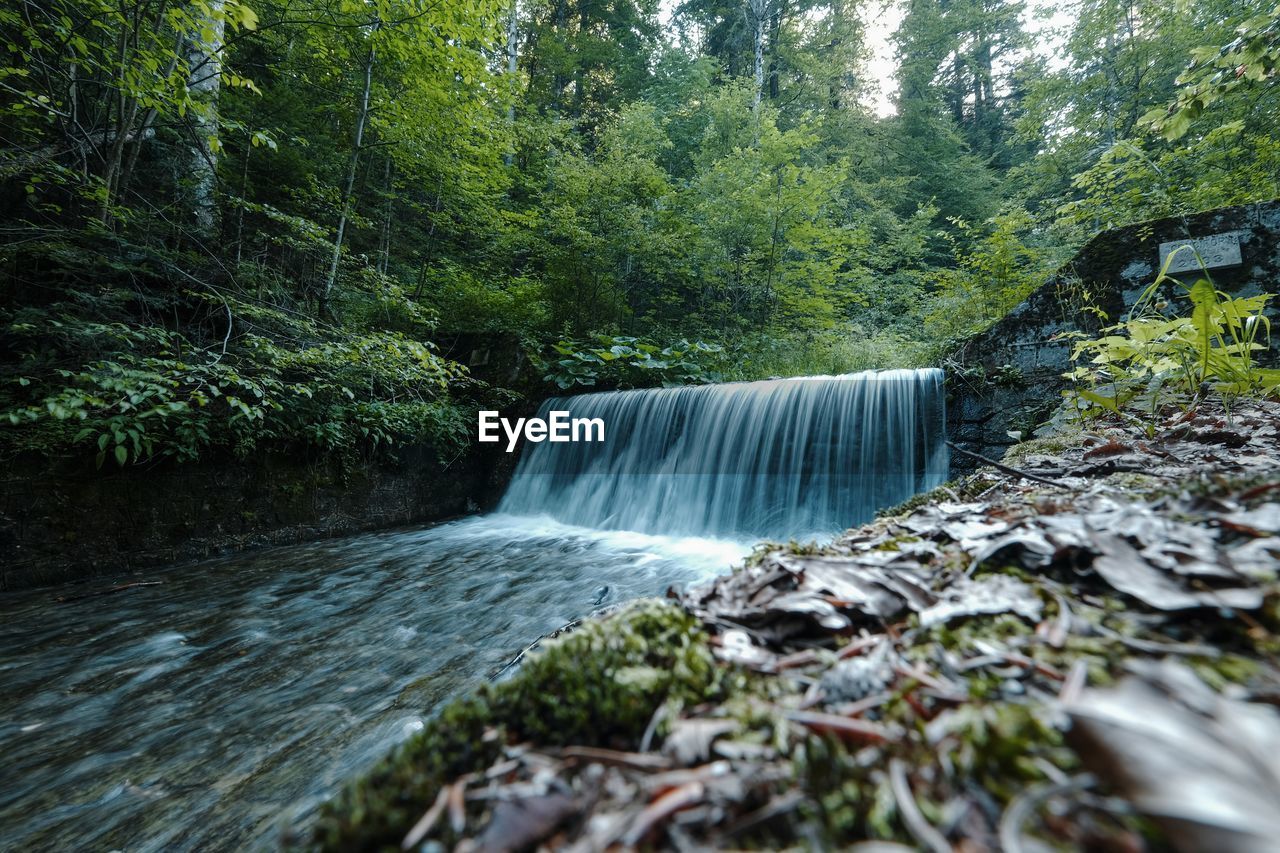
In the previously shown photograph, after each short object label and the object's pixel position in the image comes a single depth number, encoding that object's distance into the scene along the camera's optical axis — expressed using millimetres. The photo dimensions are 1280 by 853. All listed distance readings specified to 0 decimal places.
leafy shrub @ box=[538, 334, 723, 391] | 7922
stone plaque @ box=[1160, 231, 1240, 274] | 3930
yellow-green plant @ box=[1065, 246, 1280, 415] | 2387
